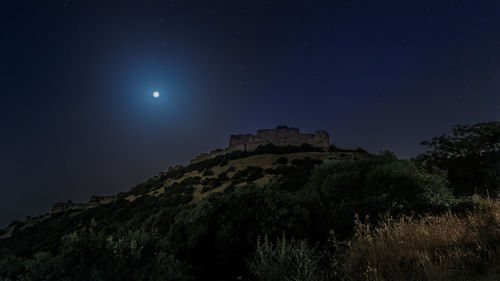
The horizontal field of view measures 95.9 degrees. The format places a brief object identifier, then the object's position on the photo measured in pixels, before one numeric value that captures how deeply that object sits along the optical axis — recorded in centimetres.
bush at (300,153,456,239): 829
